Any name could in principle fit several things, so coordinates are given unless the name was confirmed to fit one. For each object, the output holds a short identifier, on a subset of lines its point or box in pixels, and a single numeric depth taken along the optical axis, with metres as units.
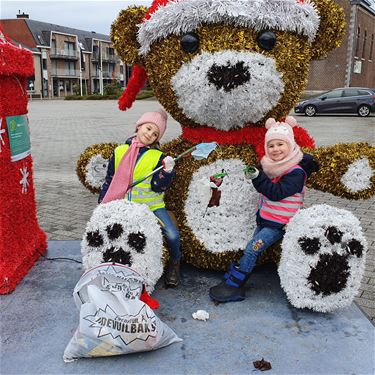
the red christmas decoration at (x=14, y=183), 3.06
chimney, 49.94
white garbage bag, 2.29
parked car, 18.62
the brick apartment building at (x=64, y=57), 48.34
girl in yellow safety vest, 3.00
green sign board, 3.15
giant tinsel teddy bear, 2.76
